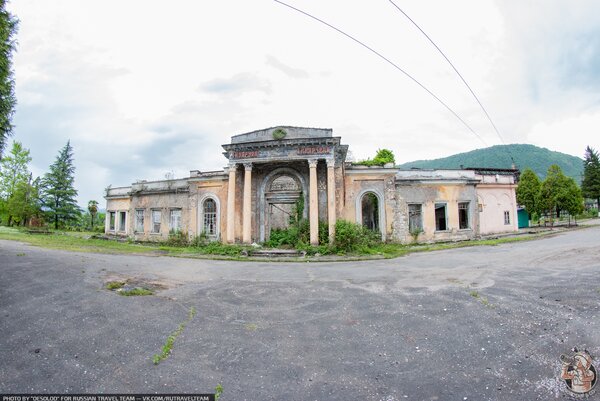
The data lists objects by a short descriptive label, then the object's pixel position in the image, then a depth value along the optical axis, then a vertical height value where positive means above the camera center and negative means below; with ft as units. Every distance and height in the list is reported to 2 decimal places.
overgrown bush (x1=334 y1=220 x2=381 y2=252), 50.26 -2.73
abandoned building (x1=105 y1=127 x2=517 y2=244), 55.30 +6.35
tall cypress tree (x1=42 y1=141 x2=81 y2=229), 110.01 +13.15
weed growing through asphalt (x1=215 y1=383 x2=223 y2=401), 10.17 -6.27
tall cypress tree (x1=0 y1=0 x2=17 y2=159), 26.48 +15.43
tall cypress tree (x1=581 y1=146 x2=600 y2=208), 143.54 +21.37
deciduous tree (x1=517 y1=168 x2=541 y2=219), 108.27 +11.60
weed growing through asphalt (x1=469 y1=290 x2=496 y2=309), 17.93 -5.41
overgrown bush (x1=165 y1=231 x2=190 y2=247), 64.45 -3.46
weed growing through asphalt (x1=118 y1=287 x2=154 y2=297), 20.96 -5.20
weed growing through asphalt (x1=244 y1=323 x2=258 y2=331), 15.78 -5.97
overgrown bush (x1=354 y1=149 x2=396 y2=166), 95.52 +23.75
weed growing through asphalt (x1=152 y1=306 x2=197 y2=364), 12.61 -5.98
